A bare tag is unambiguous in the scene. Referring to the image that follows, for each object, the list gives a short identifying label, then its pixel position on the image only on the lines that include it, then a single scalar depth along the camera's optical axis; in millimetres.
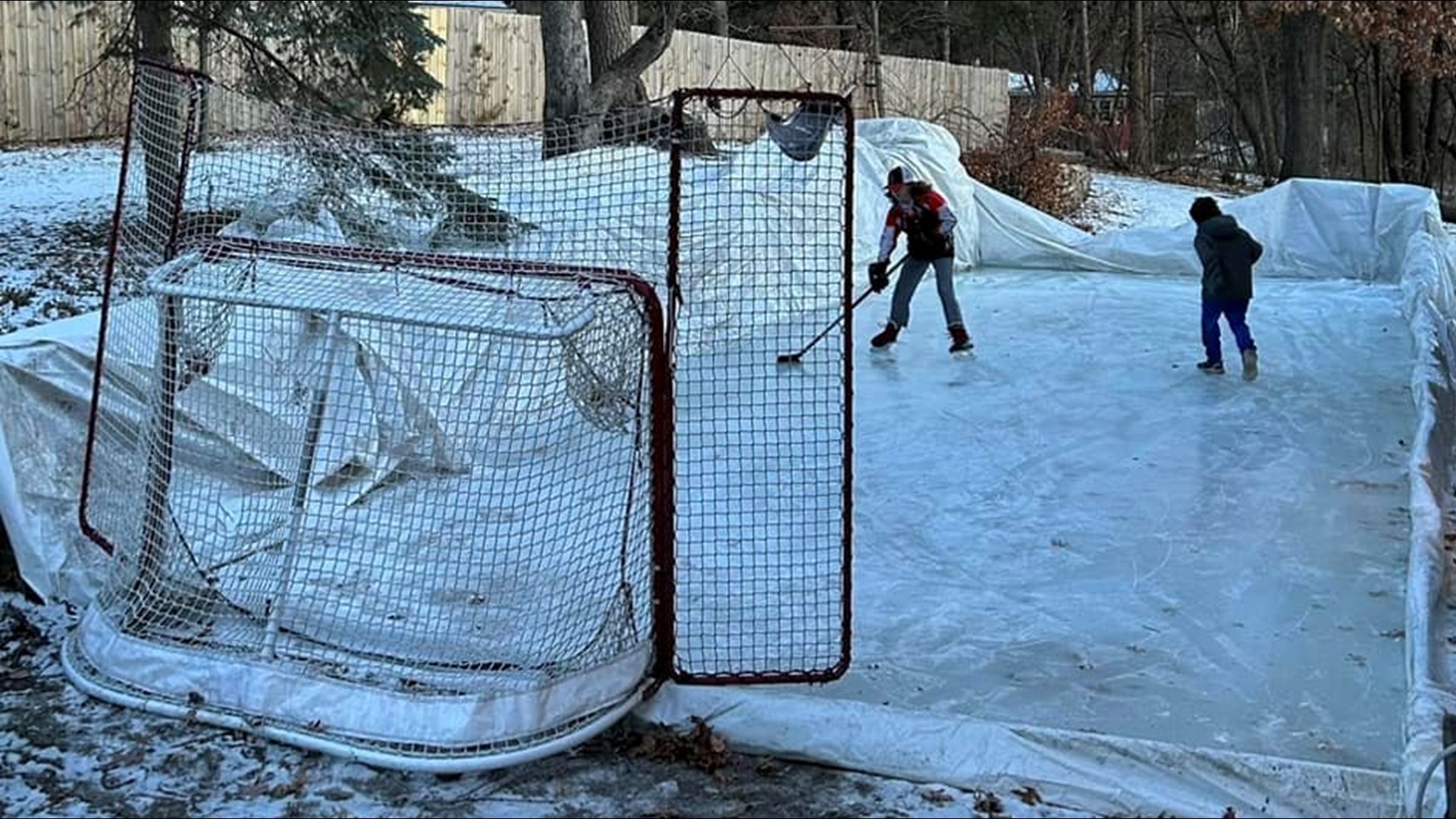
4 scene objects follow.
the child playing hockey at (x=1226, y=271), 8625
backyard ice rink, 3998
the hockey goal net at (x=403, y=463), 4156
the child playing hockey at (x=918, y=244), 9422
